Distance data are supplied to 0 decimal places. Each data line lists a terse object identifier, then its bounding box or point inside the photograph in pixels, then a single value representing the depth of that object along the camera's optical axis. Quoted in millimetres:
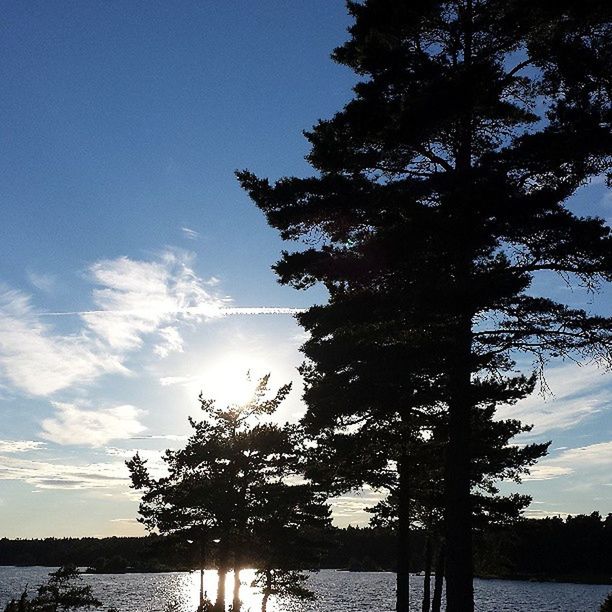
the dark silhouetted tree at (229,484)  32781
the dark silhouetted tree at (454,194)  13547
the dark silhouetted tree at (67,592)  34075
